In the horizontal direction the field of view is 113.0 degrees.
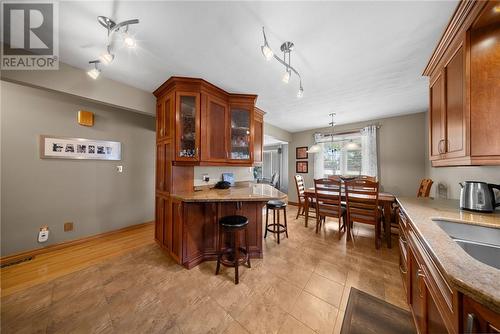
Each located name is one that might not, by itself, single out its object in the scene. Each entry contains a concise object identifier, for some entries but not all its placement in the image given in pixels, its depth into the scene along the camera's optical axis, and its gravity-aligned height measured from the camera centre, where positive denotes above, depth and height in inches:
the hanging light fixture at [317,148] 141.7 +16.9
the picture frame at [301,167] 198.7 +0.3
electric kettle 54.0 -9.7
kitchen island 79.6 -27.8
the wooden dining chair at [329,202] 112.3 -24.6
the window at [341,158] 168.9 +10.4
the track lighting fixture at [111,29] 48.6 +43.0
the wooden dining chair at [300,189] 149.1 -20.0
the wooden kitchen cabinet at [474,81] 40.8 +23.1
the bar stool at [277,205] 113.3 -26.7
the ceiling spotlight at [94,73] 65.0 +36.9
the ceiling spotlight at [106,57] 55.8 +37.3
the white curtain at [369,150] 153.0 +16.3
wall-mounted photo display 93.4 +11.2
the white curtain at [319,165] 187.7 +2.6
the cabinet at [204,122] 85.0 +25.4
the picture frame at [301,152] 198.3 +18.2
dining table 101.4 -26.6
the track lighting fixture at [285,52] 50.9 +45.6
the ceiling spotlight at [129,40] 48.5 +37.2
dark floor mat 51.2 -49.8
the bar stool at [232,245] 73.0 -41.0
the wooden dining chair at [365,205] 98.8 -23.7
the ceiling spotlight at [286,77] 61.8 +33.8
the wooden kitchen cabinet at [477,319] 20.7 -20.1
